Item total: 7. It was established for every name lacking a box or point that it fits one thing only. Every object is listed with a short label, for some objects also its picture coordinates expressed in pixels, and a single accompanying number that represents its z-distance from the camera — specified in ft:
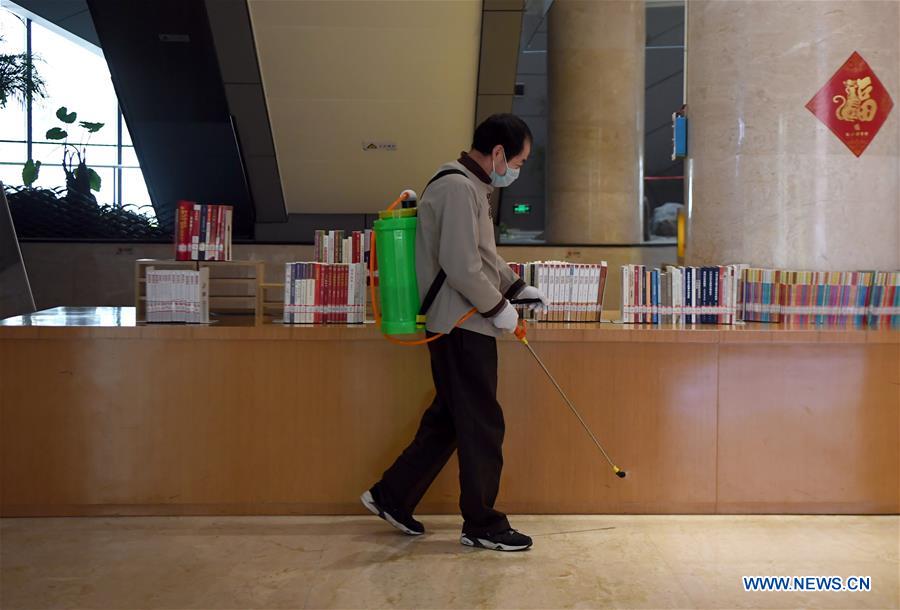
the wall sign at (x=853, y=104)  15.31
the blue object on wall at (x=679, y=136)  16.97
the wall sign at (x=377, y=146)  29.53
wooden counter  13.42
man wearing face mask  11.39
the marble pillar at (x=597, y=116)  37.17
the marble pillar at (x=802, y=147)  15.35
